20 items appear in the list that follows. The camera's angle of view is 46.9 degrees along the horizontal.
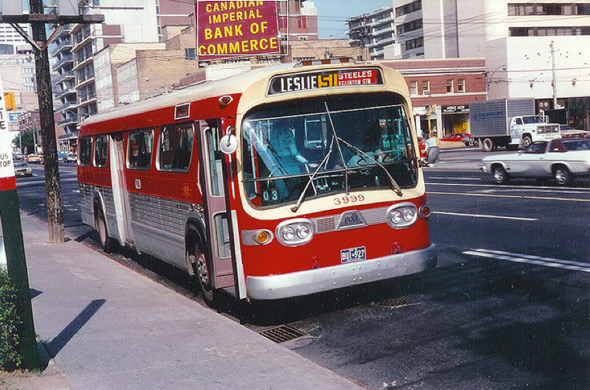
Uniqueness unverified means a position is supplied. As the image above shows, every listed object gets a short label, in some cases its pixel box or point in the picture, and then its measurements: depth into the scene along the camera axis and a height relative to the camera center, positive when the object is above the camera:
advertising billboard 36.03 +5.75
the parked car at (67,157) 92.81 -1.51
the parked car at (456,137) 67.80 -1.75
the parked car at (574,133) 47.03 -1.49
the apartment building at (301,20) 95.38 +15.95
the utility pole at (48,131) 16.19 +0.41
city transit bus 7.81 -0.60
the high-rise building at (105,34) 107.50 +17.68
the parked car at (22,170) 56.16 -1.70
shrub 6.11 -1.58
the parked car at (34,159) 104.50 -1.60
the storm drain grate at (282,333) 7.76 -2.35
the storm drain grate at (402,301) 8.73 -2.31
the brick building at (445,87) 71.81 +3.54
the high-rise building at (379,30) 129.88 +18.64
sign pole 6.30 -0.85
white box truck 46.59 -0.59
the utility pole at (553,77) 67.94 +3.60
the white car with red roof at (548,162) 21.09 -1.53
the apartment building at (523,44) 73.19 +8.27
